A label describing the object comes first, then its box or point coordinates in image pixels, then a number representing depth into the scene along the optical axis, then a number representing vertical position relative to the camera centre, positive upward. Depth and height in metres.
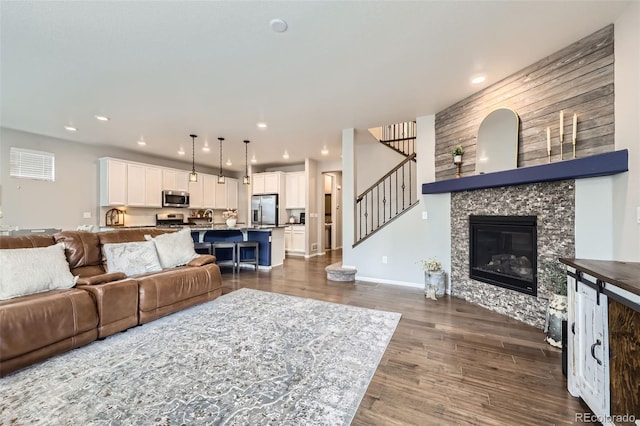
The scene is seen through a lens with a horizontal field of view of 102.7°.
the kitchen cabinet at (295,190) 7.65 +0.65
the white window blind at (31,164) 4.70 +0.91
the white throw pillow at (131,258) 3.00 -0.56
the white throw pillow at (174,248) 3.40 -0.51
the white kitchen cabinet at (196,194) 7.54 +0.52
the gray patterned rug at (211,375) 1.50 -1.20
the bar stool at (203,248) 5.11 -0.75
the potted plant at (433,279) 3.73 -0.99
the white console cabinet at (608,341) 1.28 -0.71
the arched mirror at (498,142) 2.98 +0.87
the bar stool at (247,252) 5.52 -0.93
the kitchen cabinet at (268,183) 7.85 +0.90
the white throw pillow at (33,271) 2.16 -0.54
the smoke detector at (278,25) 2.07 +1.55
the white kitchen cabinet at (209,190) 7.90 +0.66
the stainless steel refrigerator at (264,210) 7.87 +0.05
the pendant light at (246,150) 5.66 +1.52
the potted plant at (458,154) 3.60 +0.82
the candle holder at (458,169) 3.65 +0.61
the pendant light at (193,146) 5.10 +1.52
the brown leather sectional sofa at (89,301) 1.92 -0.85
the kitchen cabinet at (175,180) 6.79 +0.87
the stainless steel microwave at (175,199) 6.77 +0.35
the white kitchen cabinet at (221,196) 8.29 +0.51
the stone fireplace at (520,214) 2.52 -0.20
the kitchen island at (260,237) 5.64 -0.59
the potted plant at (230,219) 5.43 -0.16
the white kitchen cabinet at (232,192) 8.61 +0.67
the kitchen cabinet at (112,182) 5.71 +0.67
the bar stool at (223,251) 5.30 -0.89
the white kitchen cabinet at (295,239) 7.62 -0.83
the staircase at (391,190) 5.79 +0.51
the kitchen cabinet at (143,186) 6.08 +0.64
